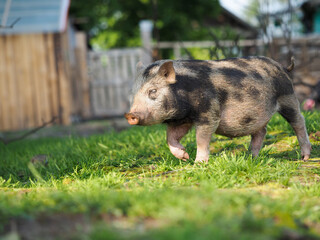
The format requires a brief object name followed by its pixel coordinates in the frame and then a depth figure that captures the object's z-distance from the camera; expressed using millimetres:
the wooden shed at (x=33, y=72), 10773
